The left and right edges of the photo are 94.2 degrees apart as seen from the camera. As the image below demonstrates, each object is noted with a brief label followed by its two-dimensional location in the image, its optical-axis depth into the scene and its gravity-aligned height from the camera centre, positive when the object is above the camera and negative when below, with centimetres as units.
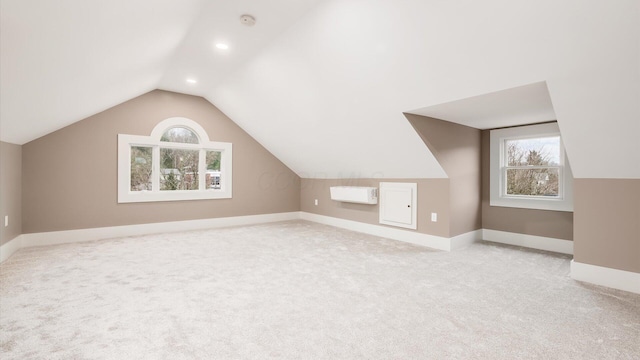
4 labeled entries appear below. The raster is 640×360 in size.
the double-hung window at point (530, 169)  403 +19
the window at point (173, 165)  498 +28
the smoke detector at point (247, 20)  280 +154
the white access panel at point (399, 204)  452 -36
